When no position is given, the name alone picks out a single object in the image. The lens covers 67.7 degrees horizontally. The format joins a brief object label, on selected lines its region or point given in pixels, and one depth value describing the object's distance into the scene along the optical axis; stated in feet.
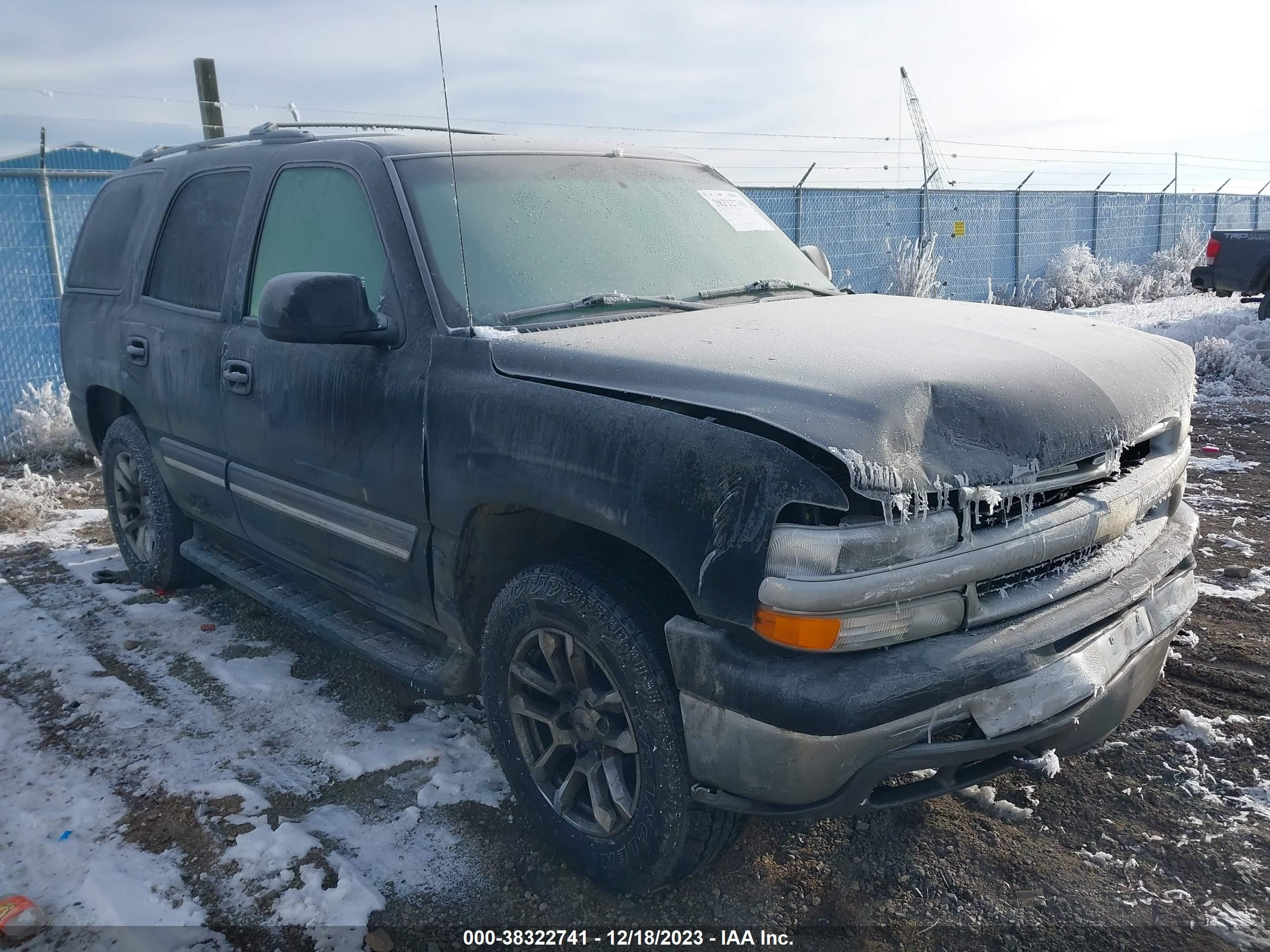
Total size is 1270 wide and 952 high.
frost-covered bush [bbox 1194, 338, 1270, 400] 29.50
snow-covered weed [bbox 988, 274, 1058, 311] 63.26
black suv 6.63
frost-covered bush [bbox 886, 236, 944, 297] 46.62
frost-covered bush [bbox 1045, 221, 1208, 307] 64.18
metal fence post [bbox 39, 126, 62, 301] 27.91
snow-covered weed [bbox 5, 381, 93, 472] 26.16
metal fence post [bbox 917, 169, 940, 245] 58.75
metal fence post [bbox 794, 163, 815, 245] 49.96
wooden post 31.32
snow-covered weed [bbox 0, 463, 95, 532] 20.90
